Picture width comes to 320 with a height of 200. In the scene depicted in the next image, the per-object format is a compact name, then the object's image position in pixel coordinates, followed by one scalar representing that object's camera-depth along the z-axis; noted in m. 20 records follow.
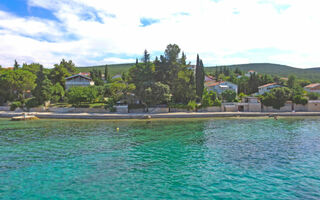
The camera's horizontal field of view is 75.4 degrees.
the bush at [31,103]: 50.78
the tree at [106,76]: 87.06
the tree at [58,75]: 65.75
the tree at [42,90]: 50.66
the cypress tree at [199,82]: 50.75
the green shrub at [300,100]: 47.33
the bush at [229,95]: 52.19
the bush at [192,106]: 47.50
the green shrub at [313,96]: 54.19
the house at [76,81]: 64.62
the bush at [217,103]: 47.88
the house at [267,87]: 69.94
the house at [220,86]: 67.19
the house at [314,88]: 74.40
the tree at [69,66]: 80.56
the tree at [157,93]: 44.52
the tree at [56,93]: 53.56
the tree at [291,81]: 75.69
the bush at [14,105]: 51.48
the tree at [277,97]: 46.91
